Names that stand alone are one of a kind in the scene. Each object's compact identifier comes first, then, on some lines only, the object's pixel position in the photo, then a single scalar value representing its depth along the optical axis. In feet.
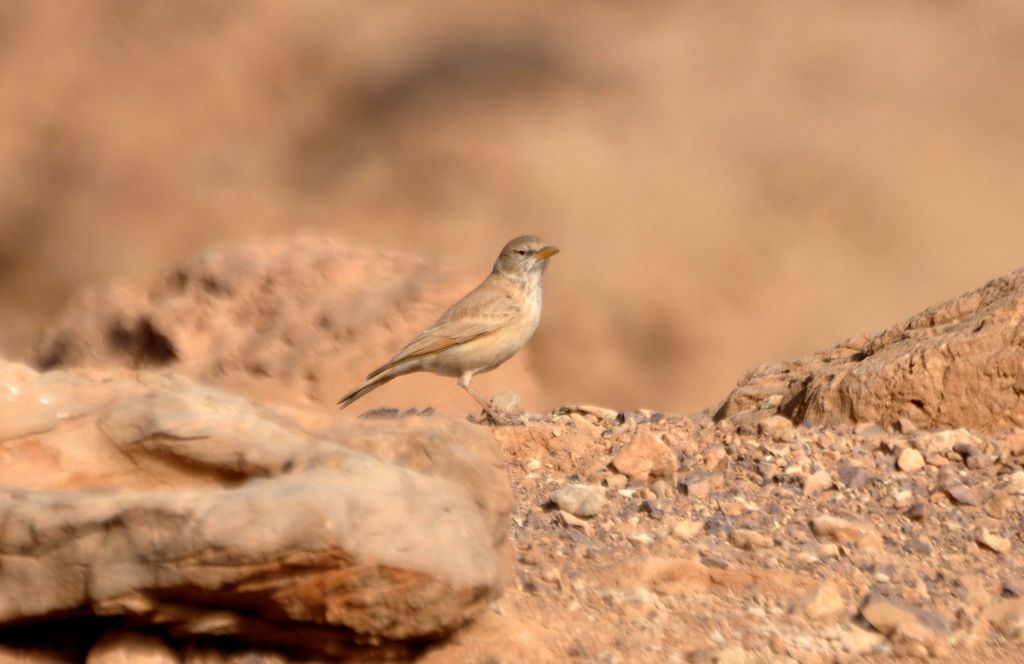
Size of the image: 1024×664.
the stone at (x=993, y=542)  23.17
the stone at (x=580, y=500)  23.85
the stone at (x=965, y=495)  24.79
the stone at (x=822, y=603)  20.29
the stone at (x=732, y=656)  18.40
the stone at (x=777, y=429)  27.60
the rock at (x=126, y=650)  16.60
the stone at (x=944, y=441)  26.94
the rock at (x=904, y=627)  19.39
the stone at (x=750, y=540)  22.66
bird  41.88
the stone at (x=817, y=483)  25.32
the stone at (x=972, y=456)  26.30
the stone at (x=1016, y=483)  25.11
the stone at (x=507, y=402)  39.52
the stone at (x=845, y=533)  23.00
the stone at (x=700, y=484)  25.11
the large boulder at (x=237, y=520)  15.52
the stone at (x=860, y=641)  19.30
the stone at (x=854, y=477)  25.61
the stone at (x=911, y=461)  26.22
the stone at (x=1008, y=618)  20.18
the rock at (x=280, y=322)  43.91
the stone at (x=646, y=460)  25.77
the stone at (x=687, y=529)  23.12
